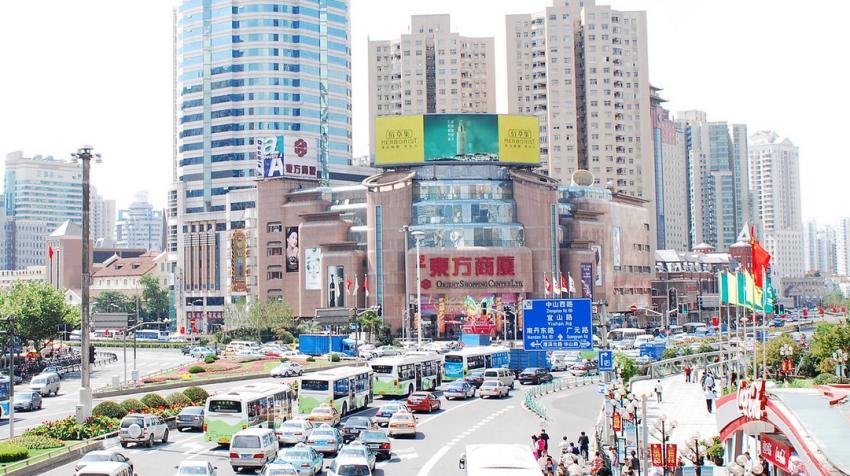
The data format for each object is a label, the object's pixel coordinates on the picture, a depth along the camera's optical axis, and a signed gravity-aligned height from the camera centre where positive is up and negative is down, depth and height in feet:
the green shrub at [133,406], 163.22 -18.66
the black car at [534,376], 245.86 -22.47
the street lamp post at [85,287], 151.74 +1.45
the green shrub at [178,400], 175.42 -19.14
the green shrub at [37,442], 133.49 -20.05
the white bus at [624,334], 408.05 -21.04
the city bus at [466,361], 245.04 -18.54
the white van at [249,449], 122.11 -19.74
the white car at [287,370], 252.42 -20.41
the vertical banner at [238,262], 480.23 +15.50
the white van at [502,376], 221.87 -20.20
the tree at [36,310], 304.09 -3.82
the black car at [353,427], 149.89 -21.11
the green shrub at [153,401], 169.68 -18.56
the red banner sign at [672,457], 108.68 -19.34
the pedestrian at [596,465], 113.16 -21.02
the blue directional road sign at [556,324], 162.50 -6.27
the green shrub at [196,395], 182.70 -19.13
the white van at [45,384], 229.62 -20.55
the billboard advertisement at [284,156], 454.40 +64.37
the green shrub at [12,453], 123.13 -19.78
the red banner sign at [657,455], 111.55 -19.61
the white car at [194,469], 105.28 -18.98
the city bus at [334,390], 170.30 -17.63
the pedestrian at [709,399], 185.88 -22.11
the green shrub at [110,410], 157.69 -18.52
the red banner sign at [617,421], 140.87 -19.84
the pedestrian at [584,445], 132.57 -21.71
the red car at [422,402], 186.39 -21.61
